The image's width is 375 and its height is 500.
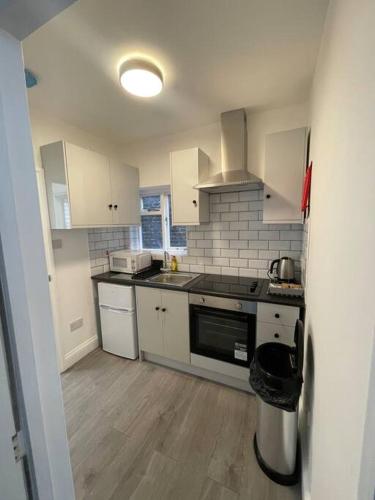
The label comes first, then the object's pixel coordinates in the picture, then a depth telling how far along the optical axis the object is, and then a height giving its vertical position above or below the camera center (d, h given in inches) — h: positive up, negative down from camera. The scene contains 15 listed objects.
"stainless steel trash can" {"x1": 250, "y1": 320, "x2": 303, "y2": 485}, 44.8 -45.1
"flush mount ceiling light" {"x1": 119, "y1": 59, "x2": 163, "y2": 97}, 52.4 +38.3
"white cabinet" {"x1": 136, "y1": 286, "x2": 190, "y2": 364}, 79.9 -39.2
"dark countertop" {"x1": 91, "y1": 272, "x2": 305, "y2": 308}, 63.8 -23.8
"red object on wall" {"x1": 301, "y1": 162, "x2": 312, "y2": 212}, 55.4 +8.6
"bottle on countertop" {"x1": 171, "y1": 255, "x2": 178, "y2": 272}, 102.6 -19.6
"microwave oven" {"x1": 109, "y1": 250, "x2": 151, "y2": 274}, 98.0 -17.3
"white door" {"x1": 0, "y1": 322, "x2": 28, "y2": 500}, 19.9 -21.5
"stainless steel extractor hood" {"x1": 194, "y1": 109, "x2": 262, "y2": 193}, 75.9 +28.2
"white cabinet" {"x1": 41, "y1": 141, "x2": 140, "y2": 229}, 74.1 +15.4
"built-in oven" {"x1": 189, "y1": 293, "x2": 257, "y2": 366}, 69.1 -36.8
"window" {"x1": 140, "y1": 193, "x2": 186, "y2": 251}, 107.6 -1.3
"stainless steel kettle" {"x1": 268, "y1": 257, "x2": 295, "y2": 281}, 75.1 -17.3
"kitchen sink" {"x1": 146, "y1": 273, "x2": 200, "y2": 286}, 88.2 -24.2
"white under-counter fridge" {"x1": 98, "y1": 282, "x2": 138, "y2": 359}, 88.5 -41.2
